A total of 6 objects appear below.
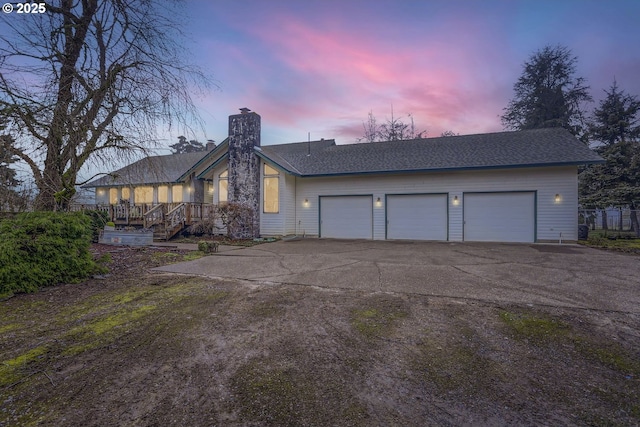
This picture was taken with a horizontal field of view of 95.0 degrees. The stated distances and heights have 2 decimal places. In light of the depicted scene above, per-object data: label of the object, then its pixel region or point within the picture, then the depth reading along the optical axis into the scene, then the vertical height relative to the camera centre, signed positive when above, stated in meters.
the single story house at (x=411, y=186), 11.79 +1.21
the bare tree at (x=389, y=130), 29.45 +8.39
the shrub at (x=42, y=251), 4.54 -0.65
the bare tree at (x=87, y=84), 4.68 +2.41
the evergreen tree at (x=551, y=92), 25.52 +10.83
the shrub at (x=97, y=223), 11.50 -0.42
